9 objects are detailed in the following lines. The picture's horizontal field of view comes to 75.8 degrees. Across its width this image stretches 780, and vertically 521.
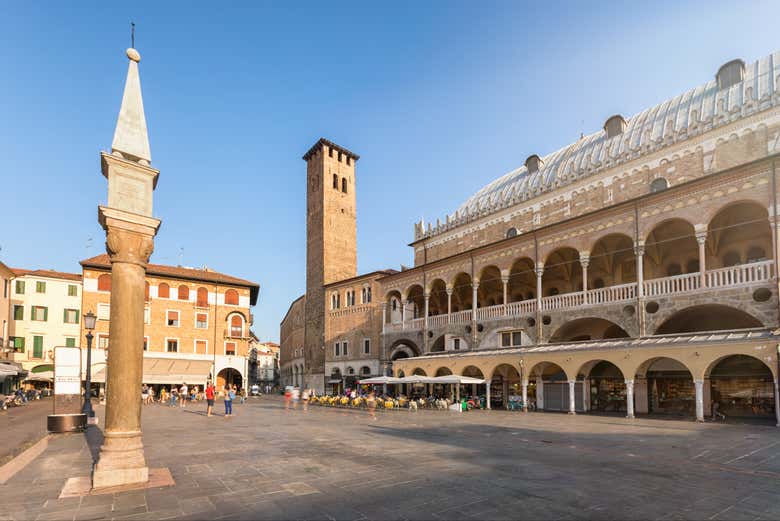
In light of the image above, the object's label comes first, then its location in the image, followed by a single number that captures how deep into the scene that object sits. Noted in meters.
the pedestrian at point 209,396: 22.25
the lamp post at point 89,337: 17.02
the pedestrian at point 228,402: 21.42
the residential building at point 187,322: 40.00
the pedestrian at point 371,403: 23.57
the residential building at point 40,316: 42.44
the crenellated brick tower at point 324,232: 50.19
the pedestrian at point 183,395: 33.75
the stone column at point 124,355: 7.31
